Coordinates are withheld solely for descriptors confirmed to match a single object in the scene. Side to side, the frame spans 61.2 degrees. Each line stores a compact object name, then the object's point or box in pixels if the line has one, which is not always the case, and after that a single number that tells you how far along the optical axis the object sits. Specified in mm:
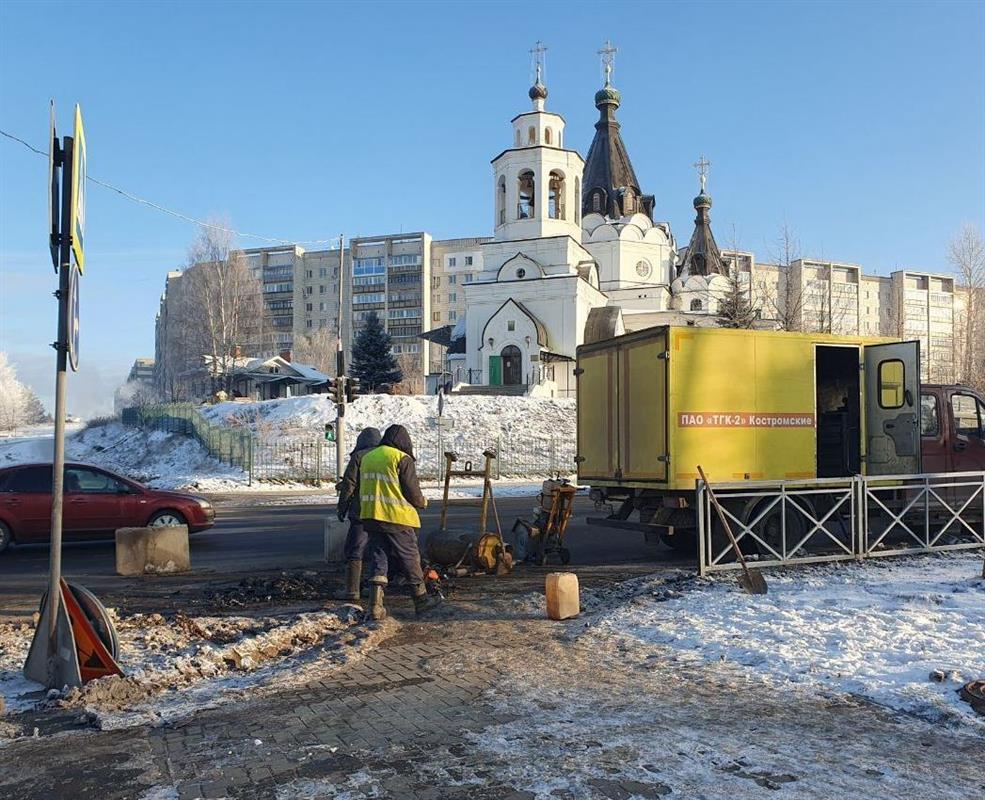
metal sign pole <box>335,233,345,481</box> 22839
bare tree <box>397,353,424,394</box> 89075
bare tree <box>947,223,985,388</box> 44469
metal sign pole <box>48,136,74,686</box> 5576
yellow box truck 10812
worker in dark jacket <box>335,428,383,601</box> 8773
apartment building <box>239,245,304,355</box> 112312
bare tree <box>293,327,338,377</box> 97312
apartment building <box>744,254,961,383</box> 47469
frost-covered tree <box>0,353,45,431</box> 97250
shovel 8328
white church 52094
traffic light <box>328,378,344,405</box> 23297
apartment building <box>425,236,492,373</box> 108750
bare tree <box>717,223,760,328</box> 48656
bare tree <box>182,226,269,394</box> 58344
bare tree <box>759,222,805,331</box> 44656
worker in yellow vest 7832
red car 13094
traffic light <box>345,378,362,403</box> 23547
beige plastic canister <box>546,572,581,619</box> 7774
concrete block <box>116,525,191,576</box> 10891
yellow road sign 5508
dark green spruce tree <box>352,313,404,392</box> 58844
